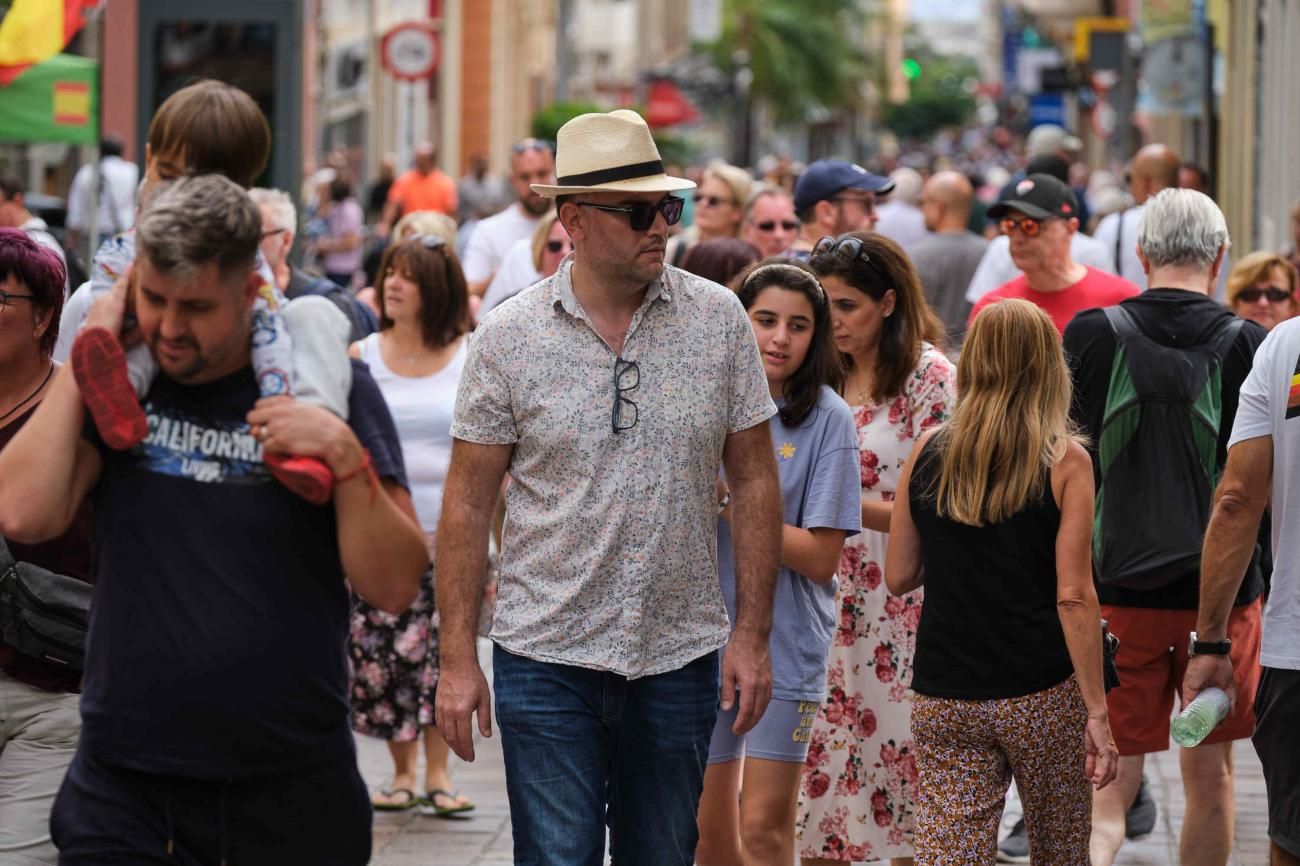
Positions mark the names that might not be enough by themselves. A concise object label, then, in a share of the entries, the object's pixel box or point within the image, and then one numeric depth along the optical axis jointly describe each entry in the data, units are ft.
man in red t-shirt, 49.78
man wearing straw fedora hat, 29.05
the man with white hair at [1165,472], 39.99
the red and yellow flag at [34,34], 80.42
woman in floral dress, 38.01
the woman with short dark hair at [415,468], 50.50
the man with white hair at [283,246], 42.13
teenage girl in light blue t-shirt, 35.42
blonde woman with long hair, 33.17
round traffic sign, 172.03
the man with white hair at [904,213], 89.41
